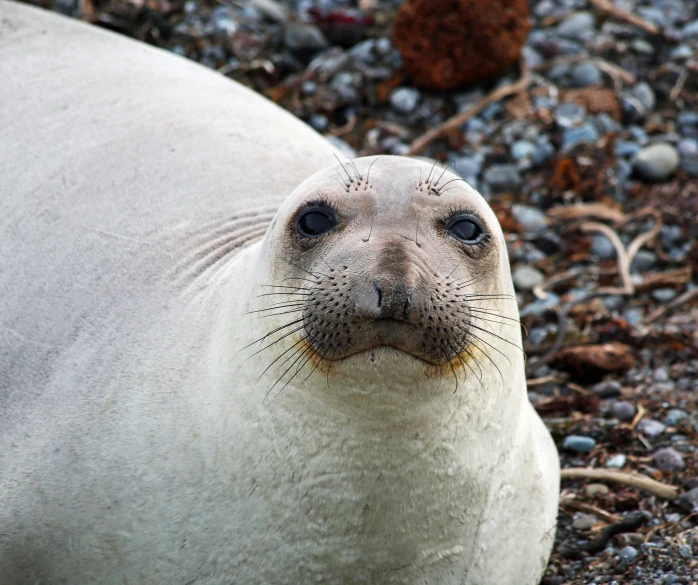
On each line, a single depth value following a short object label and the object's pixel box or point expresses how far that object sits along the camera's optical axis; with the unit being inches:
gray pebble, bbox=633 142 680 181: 488.1
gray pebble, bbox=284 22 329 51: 564.4
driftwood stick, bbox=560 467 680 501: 311.3
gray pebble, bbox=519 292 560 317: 417.1
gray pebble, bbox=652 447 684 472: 323.9
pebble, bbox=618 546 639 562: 285.7
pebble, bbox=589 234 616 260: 453.1
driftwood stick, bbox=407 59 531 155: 512.1
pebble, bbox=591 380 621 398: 368.5
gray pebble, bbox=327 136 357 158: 495.8
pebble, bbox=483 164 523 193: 491.8
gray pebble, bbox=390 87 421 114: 534.3
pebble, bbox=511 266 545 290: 437.1
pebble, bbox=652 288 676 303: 423.2
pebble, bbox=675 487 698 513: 302.7
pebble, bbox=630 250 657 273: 444.8
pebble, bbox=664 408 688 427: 346.0
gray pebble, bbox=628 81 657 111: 527.2
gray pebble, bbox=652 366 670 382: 373.1
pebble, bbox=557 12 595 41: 567.5
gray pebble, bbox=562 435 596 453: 341.7
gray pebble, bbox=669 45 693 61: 548.4
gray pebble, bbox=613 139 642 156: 499.2
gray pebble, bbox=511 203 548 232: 469.7
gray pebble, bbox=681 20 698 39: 562.3
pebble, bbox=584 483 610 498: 320.5
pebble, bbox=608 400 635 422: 351.9
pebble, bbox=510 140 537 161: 502.6
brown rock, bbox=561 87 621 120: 519.5
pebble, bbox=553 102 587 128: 512.4
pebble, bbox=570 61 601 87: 537.3
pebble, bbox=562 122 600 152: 501.4
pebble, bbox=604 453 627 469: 329.7
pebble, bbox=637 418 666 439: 342.3
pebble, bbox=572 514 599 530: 305.9
